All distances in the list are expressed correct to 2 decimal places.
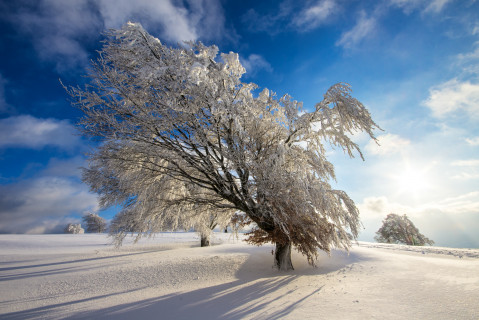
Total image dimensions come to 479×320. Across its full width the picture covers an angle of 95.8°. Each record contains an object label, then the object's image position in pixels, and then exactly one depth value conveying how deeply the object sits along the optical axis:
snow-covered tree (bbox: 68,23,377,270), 5.65
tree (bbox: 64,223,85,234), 36.38
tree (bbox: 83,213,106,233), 39.72
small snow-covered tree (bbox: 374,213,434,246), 26.95
